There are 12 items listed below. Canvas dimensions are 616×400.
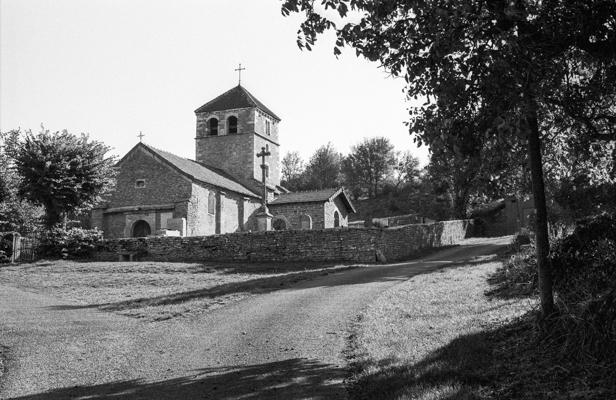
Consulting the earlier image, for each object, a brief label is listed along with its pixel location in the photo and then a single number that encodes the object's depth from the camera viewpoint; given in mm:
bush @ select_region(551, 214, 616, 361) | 5500
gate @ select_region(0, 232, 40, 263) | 24312
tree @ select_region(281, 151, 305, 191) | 92000
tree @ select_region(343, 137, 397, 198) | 71438
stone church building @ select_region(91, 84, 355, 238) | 31109
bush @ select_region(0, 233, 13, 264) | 24281
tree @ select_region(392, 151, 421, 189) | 72250
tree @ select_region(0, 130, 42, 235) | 26062
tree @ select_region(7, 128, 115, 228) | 25250
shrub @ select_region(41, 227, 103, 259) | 25172
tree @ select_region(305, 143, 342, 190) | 76062
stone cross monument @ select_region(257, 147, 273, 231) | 29344
